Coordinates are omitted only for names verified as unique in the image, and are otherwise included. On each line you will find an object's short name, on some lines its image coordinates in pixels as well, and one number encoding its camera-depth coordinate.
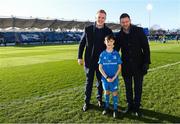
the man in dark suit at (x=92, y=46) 2.78
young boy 2.64
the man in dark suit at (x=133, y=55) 2.65
